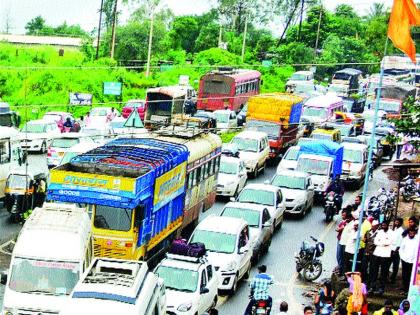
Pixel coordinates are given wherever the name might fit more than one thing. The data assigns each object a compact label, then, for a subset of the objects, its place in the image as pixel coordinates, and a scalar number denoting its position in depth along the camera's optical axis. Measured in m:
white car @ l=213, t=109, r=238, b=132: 50.58
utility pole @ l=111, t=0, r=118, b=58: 70.19
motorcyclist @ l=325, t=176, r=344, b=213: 33.50
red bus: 57.97
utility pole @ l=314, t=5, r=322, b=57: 89.44
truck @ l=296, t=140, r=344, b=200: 36.25
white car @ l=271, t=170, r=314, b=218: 33.12
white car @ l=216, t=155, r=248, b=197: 35.00
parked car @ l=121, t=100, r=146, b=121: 53.04
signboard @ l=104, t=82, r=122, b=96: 61.97
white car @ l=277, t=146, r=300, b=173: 38.47
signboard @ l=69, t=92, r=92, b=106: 56.19
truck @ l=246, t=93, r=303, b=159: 43.19
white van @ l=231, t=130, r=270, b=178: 39.38
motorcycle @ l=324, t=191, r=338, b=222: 33.03
